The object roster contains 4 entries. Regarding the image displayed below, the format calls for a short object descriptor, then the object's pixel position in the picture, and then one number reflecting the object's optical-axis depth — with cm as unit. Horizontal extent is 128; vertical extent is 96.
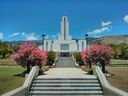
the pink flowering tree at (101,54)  780
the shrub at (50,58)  1610
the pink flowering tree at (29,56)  742
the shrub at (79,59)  1620
